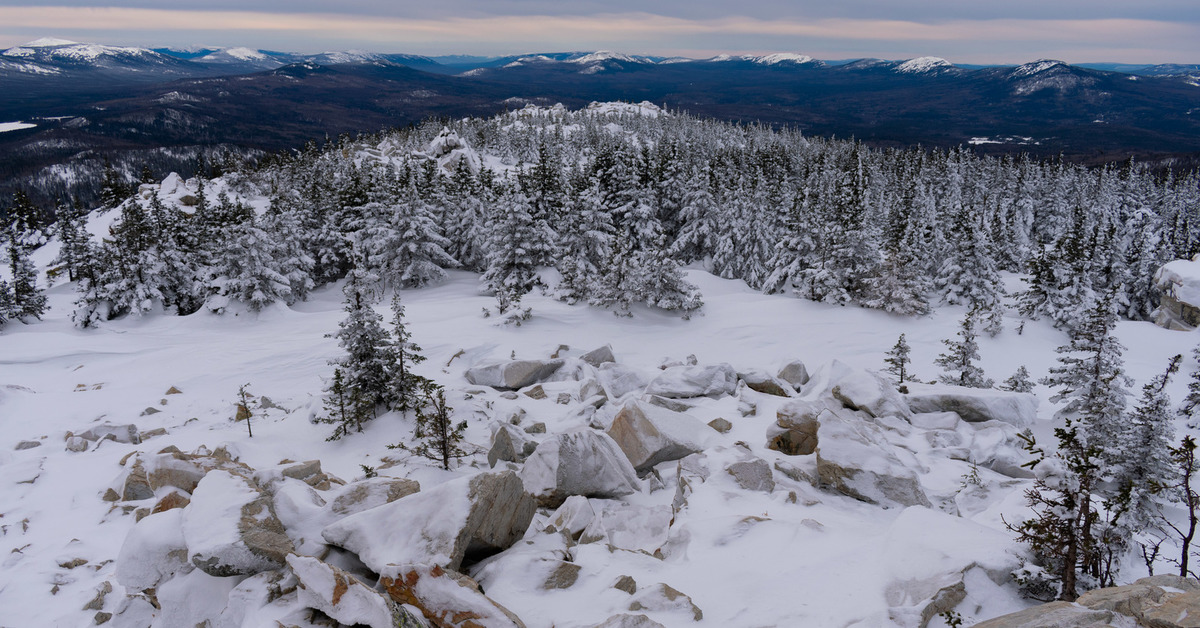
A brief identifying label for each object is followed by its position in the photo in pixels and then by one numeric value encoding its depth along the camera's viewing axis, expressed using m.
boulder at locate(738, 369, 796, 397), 15.90
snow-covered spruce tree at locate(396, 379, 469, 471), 11.08
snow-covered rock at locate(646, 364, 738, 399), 15.41
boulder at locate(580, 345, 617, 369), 18.91
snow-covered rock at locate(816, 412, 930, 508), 9.91
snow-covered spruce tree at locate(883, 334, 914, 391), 18.31
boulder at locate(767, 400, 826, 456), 11.92
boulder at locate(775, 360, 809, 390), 17.05
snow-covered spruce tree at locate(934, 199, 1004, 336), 35.72
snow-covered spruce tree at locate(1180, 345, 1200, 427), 20.17
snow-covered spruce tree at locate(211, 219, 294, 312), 30.25
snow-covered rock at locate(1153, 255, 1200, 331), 33.81
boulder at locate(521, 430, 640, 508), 9.71
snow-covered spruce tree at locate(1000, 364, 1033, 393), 18.41
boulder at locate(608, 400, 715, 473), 11.27
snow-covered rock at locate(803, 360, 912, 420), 13.98
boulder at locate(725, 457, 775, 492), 10.09
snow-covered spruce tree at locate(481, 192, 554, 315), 33.56
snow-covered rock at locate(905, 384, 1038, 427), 14.04
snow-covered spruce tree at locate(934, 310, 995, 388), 19.05
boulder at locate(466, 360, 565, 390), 16.75
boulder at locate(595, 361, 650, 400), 15.97
